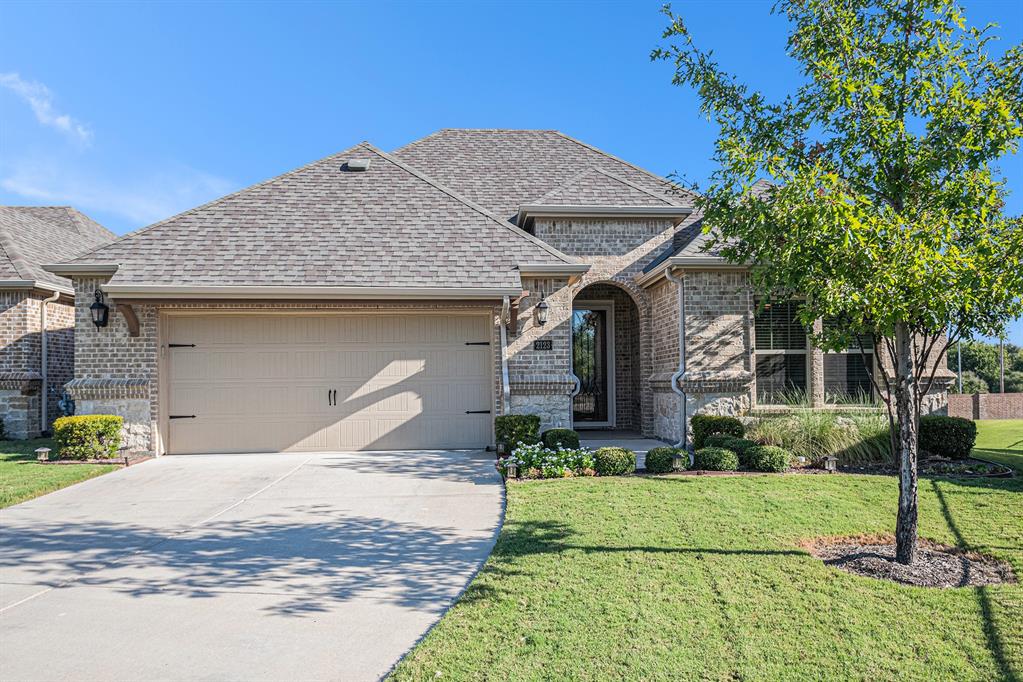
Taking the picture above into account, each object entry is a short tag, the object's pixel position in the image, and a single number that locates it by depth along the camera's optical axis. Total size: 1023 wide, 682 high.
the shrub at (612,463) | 9.09
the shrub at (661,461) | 9.21
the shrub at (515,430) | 10.55
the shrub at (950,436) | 9.99
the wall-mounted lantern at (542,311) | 11.83
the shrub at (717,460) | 9.20
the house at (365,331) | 11.14
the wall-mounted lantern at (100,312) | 10.90
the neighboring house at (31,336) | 13.75
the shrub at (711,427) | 10.84
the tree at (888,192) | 4.78
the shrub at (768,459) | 9.17
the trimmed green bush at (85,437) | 10.52
